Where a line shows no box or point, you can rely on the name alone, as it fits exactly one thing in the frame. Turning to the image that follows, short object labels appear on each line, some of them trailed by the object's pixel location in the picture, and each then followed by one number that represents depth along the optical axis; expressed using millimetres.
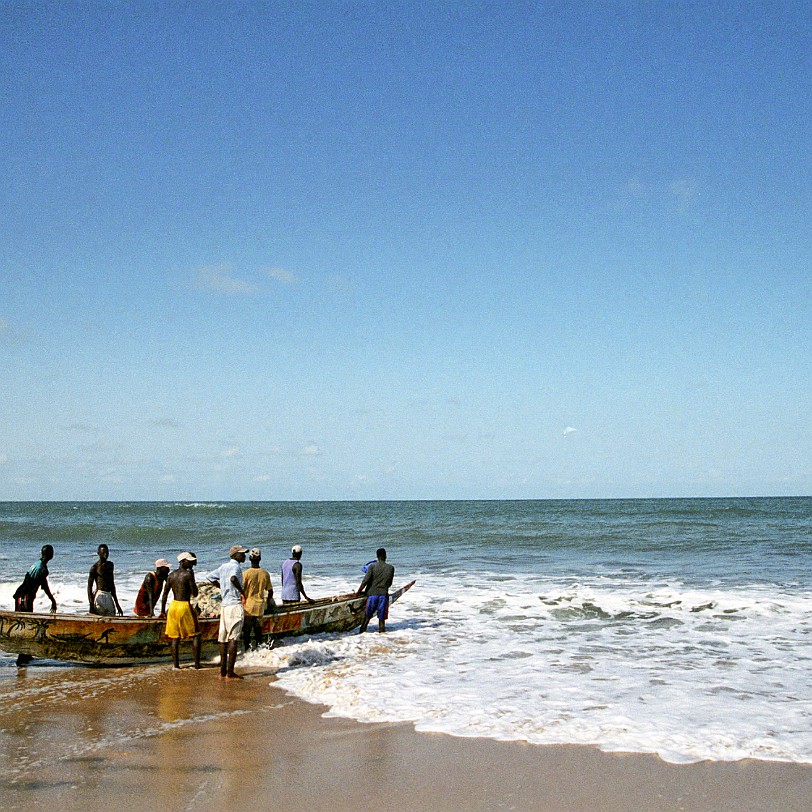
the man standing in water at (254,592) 10773
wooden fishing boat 10516
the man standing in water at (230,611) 10305
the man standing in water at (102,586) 11617
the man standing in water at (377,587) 13133
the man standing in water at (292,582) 12898
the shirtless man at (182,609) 10516
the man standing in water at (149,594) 11508
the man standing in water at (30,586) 11453
